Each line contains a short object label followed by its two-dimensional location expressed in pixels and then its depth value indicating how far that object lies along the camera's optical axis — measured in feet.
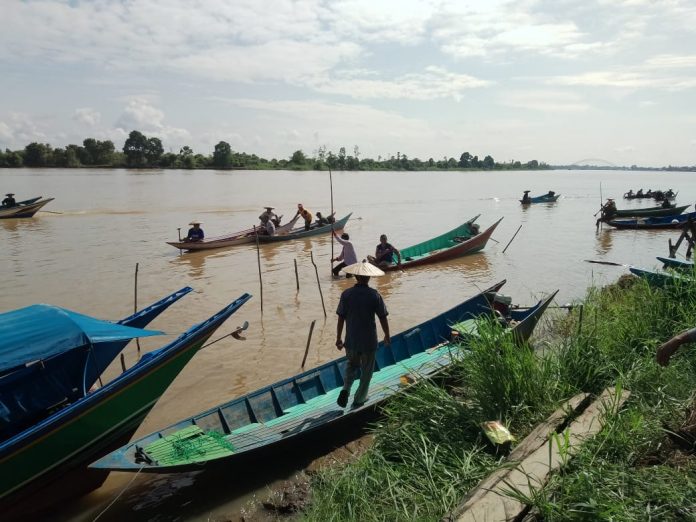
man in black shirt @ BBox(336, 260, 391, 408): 15.89
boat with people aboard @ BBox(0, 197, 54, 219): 78.12
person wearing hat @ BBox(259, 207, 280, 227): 62.39
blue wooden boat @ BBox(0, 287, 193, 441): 14.49
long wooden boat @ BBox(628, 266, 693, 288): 18.88
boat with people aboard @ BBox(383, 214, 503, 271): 48.26
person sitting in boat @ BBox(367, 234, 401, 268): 43.36
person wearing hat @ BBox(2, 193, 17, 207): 77.93
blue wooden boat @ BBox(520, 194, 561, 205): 114.57
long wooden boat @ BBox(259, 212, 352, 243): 61.76
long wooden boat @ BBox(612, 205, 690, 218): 77.66
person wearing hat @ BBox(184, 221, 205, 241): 55.31
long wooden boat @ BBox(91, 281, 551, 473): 14.43
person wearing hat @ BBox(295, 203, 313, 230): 64.39
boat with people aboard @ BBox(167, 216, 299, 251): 54.95
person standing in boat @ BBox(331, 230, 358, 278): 38.91
